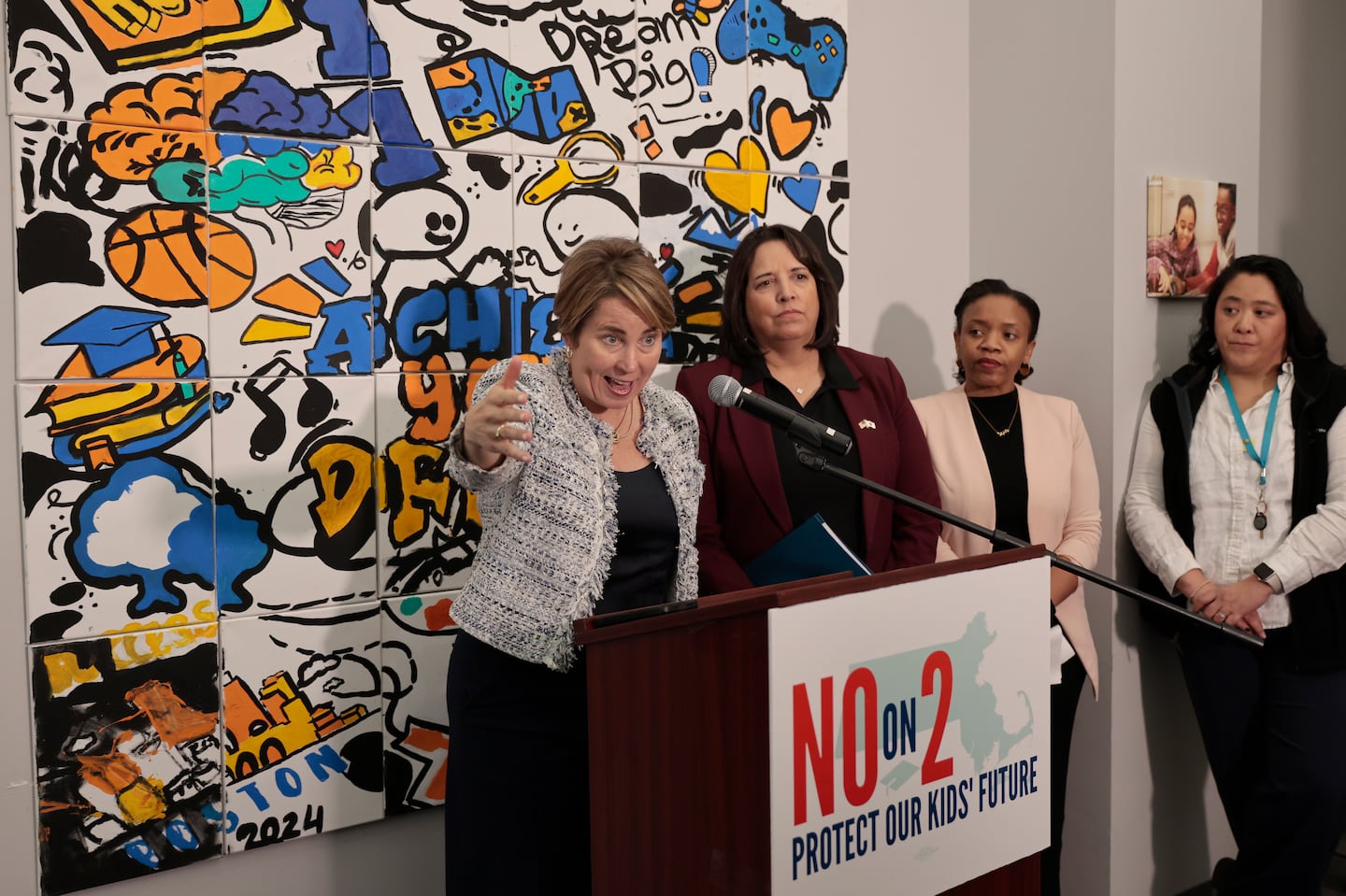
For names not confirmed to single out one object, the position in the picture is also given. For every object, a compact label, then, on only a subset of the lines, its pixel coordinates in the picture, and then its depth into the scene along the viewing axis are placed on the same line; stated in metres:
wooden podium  1.37
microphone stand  1.69
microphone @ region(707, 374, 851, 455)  1.63
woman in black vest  2.75
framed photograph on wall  3.12
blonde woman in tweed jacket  1.86
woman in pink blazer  2.73
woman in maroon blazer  2.35
